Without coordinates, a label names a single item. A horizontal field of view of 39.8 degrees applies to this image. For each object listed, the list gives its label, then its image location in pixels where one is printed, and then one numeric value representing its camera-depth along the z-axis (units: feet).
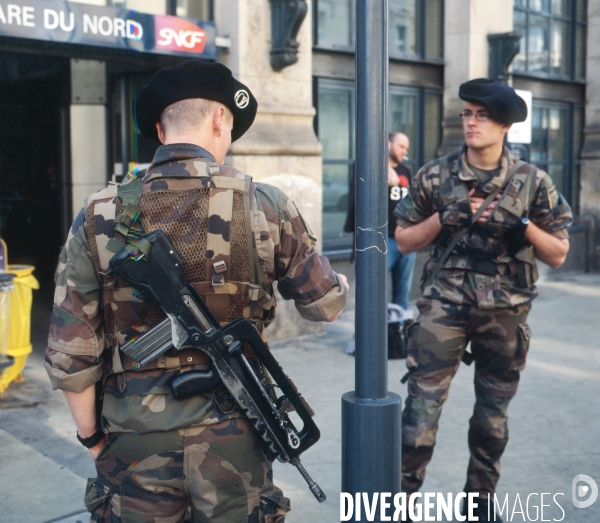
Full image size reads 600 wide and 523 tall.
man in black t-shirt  23.09
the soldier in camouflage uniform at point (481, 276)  11.81
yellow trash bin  18.16
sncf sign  18.17
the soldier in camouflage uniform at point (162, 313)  7.19
